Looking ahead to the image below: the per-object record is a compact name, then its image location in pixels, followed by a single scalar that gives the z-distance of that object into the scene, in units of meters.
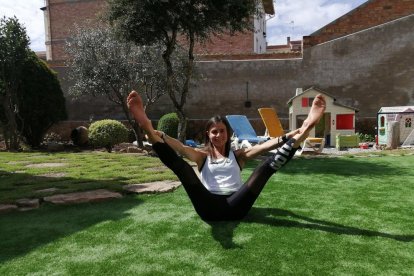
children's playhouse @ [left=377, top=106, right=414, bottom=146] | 13.13
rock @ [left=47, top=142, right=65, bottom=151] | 13.87
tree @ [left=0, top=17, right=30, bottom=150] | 13.14
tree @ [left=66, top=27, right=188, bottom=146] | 13.84
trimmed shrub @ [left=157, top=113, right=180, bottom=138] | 15.10
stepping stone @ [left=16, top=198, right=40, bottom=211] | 4.29
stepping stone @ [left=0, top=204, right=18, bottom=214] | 4.13
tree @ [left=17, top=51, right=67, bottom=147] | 13.96
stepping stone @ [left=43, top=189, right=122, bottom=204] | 4.48
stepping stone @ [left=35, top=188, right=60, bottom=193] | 5.07
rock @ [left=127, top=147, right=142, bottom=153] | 12.09
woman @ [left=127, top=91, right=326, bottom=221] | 3.02
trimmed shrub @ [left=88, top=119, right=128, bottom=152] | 12.37
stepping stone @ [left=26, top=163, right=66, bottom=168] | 8.23
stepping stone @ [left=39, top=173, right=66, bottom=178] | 6.67
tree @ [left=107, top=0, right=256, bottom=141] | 8.87
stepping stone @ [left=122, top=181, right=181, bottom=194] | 5.01
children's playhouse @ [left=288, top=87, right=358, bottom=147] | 13.71
